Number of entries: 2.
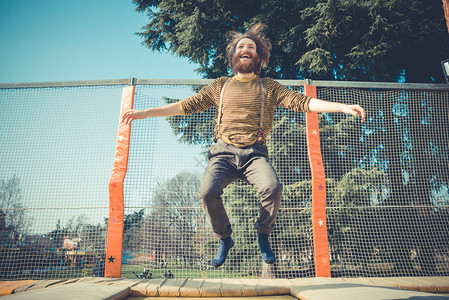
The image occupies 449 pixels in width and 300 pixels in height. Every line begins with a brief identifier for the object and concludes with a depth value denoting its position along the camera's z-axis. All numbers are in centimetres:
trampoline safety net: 397
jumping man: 207
